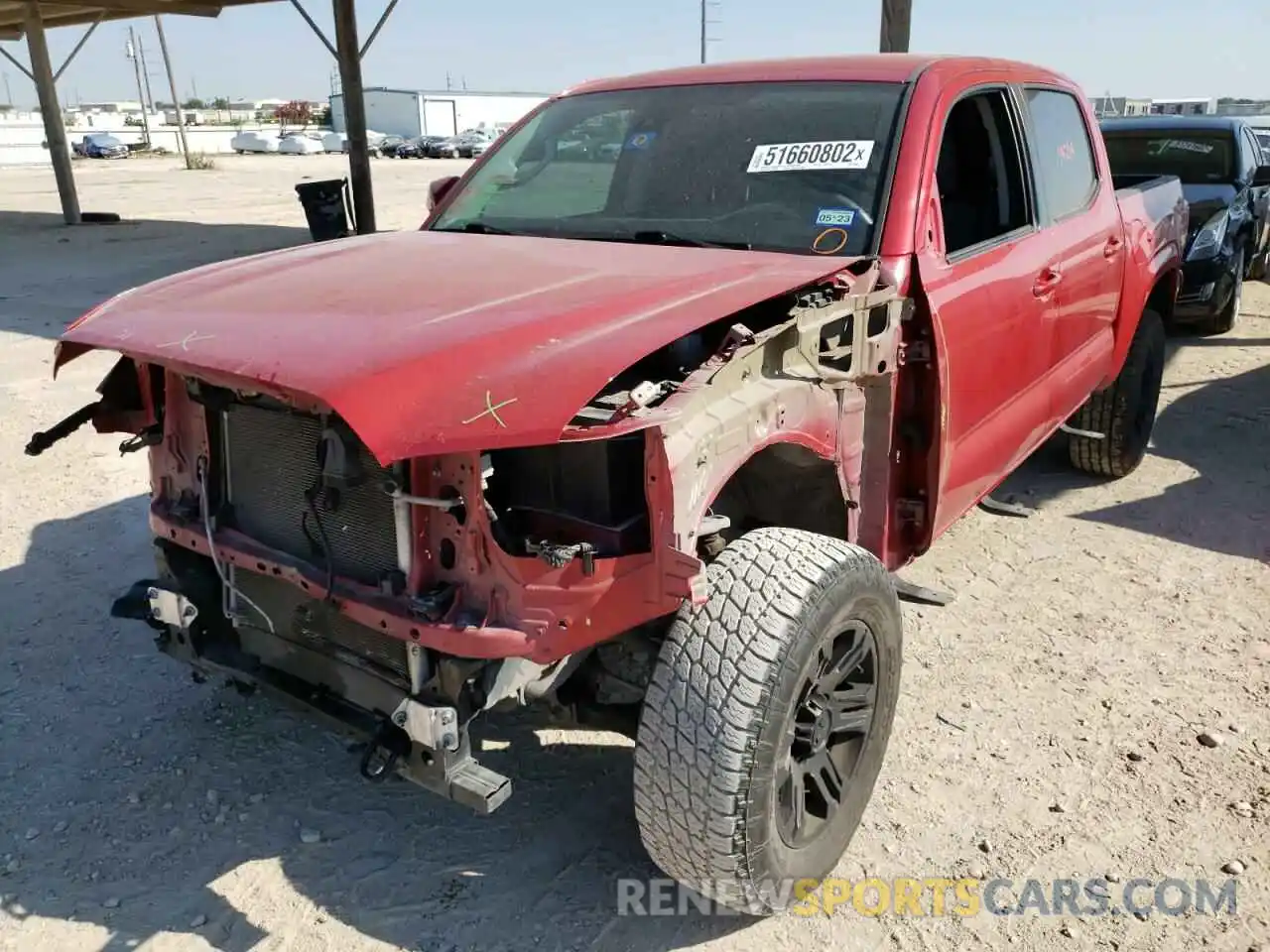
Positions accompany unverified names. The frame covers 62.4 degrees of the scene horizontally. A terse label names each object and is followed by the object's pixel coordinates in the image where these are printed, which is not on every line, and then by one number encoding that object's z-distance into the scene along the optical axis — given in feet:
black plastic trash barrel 26.22
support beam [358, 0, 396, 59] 42.37
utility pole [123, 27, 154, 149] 214.85
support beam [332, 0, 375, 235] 40.96
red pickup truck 6.82
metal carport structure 41.29
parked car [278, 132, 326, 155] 177.58
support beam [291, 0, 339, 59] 44.11
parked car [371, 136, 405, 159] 173.78
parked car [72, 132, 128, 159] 164.76
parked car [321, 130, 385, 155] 184.55
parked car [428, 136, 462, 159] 162.20
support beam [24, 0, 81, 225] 58.85
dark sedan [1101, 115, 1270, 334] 26.07
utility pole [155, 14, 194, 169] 163.93
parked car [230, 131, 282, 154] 180.24
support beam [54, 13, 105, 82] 64.08
